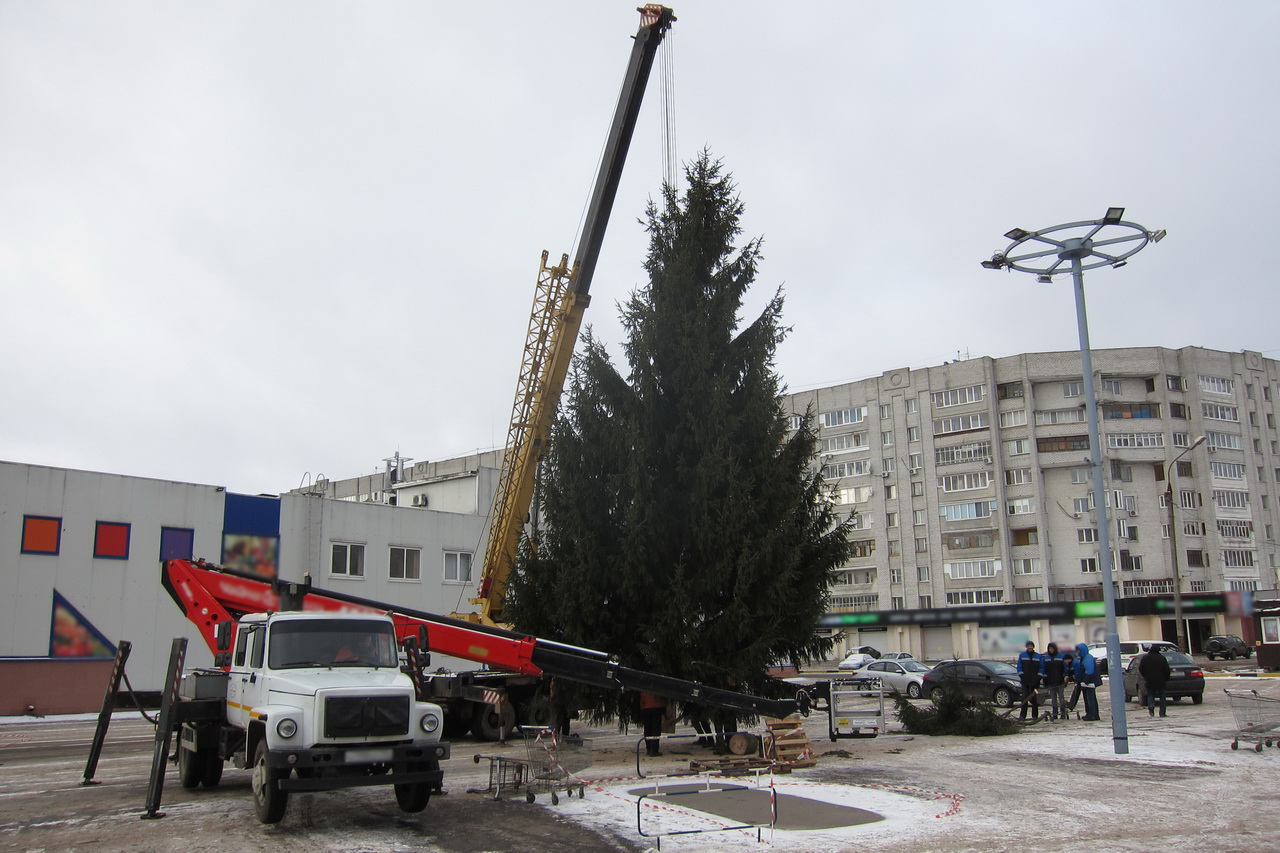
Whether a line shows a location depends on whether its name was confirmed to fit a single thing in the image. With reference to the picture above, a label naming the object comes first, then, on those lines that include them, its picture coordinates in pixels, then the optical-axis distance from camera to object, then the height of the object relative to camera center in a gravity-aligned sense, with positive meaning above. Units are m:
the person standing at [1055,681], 22.22 -1.74
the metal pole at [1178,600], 46.61 +0.18
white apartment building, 67.88 +8.78
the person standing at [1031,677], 21.91 -1.62
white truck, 10.12 -1.06
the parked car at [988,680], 25.41 -1.98
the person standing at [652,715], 16.74 -1.83
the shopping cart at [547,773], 12.48 -2.11
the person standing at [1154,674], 22.03 -1.60
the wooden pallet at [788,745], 15.23 -2.16
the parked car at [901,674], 32.72 -2.35
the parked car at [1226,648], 57.66 -2.68
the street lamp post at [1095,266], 15.66 +5.79
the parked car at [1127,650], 40.67 -2.03
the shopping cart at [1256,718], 15.94 -1.92
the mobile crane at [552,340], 24.34 +7.29
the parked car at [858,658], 48.40 -2.82
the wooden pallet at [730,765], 14.01 -2.30
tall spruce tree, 16.61 +1.90
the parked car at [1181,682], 24.91 -2.04
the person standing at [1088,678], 21.86 -1.69
